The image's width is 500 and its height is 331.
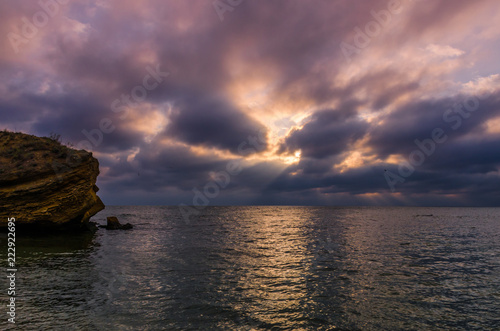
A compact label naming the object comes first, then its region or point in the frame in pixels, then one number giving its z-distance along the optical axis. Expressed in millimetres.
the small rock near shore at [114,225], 50500
